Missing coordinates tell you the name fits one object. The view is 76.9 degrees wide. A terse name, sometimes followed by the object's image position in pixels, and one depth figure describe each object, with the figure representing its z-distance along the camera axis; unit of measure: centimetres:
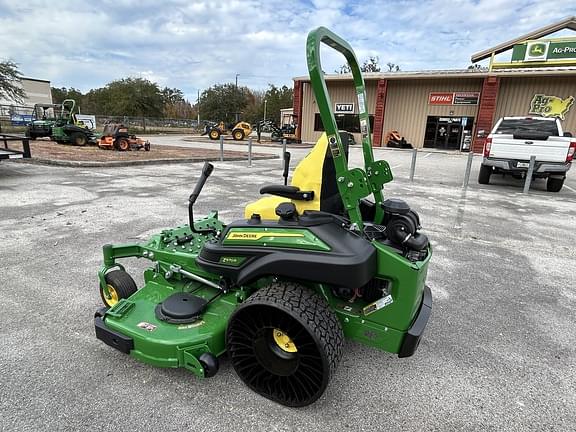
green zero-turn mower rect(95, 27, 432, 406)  190
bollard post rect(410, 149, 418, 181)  1065
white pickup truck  873
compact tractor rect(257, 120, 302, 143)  2854
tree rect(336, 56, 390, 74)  5832
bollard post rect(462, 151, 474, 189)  957
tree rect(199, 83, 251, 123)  5231
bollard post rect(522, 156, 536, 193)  873
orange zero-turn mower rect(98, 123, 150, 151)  1494
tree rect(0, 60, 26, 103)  2402
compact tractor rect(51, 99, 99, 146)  1647
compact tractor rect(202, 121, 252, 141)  2609
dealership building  2238
